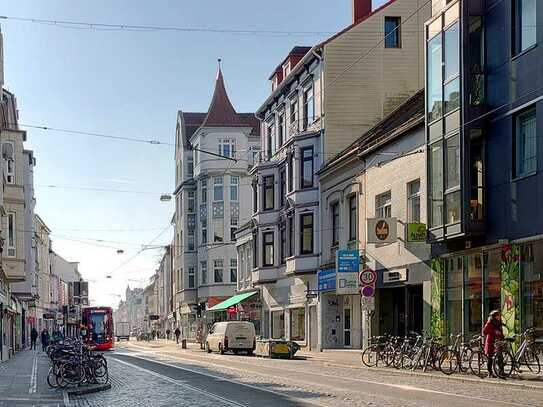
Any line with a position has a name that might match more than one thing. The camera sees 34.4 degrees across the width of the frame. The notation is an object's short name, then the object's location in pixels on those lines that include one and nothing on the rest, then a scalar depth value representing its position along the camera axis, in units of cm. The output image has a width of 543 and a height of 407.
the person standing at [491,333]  2278
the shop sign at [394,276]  3388
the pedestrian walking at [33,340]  6631
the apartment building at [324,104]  4438
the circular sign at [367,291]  3127
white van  4653
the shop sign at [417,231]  3081
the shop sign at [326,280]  4159
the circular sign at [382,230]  3381
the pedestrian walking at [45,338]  5325
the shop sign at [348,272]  3847
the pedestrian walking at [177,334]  8202
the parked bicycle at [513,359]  2256
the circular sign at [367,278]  3157
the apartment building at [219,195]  7619
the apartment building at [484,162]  2486
